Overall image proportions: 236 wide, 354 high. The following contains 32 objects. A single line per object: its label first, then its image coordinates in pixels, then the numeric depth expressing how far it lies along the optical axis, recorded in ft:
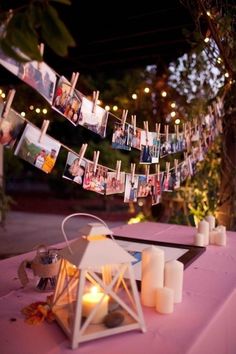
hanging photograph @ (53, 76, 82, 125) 3.73
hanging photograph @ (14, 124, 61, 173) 3.50
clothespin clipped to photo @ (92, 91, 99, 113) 4.30
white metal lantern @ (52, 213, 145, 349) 2.71
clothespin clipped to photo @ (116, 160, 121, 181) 5.04
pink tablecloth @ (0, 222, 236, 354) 2.68
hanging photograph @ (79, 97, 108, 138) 4.18
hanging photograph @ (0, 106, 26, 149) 3.30
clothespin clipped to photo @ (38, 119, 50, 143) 3.61
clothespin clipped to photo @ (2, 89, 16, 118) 3.24
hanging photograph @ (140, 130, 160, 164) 5.59
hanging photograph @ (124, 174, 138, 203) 5.40
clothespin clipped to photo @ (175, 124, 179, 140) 6.65
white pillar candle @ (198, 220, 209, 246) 5.90
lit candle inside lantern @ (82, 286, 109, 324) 2.80
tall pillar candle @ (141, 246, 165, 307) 3.42
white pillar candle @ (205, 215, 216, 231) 6.41
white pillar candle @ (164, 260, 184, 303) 3.49
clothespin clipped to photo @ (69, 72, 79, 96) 3.87
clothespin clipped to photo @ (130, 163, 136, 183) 5.34
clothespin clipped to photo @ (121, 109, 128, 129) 5.00
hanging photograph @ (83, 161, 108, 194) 4.59
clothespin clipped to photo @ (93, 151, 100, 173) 4.62
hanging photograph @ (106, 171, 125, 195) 5.00
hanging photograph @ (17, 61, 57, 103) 3.23
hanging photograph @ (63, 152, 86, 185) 4.31
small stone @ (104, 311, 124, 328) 2.85
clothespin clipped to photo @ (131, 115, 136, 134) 5.28
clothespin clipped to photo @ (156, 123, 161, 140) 5.83
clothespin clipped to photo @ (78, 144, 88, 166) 4.38
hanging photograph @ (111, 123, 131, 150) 5.02
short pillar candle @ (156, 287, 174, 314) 3.29
